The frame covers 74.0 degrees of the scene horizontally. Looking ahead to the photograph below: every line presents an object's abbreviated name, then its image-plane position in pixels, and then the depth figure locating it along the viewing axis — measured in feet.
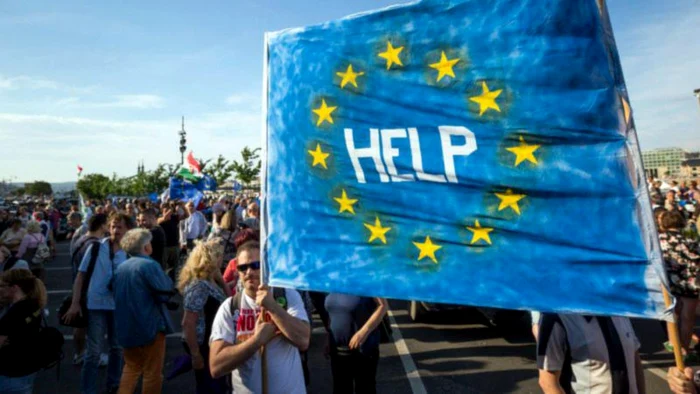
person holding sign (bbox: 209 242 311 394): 8.06
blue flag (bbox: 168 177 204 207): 58.80
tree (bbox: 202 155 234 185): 130.11
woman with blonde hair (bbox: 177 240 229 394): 11.86
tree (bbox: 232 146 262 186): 119.03
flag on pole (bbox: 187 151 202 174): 62.95
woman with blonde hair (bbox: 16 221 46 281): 25.54
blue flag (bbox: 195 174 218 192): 61.00
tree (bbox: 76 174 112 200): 204.31
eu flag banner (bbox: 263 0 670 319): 6.58
